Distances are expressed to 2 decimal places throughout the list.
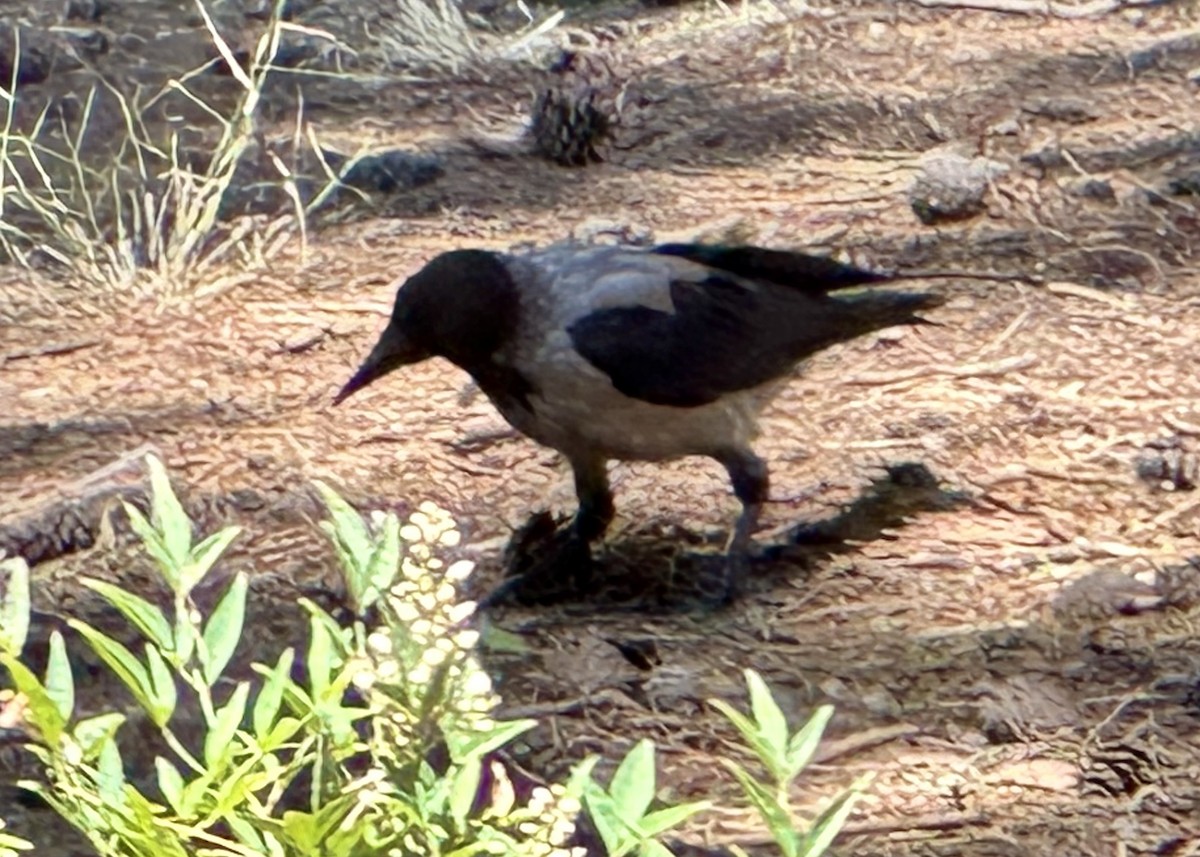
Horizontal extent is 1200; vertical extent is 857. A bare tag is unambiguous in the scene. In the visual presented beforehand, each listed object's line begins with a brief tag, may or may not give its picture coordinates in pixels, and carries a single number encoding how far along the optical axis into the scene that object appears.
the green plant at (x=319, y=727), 4.39
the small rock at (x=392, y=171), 13.09
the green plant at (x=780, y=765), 4.27
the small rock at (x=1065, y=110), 13.28
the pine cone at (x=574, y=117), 13.20
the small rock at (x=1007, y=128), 13.07
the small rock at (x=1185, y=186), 12.25
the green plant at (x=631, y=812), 4.32
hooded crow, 8.67
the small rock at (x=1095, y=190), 12.27
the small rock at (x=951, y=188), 12.12
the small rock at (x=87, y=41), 15.10
